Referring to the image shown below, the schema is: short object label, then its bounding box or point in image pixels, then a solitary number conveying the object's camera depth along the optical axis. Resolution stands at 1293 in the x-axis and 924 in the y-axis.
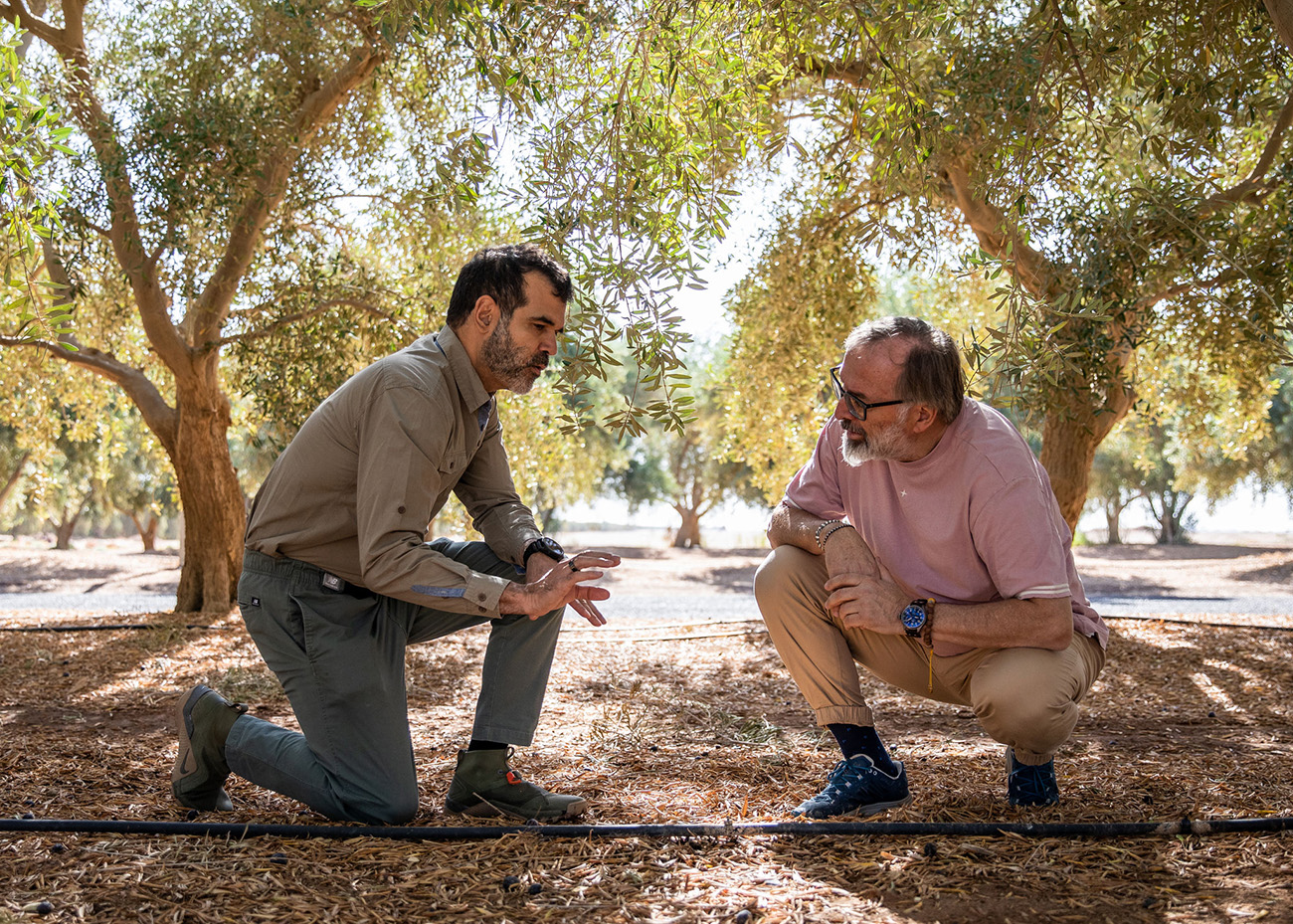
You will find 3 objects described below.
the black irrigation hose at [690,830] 2.66
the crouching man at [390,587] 2.83
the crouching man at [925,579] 2.77
